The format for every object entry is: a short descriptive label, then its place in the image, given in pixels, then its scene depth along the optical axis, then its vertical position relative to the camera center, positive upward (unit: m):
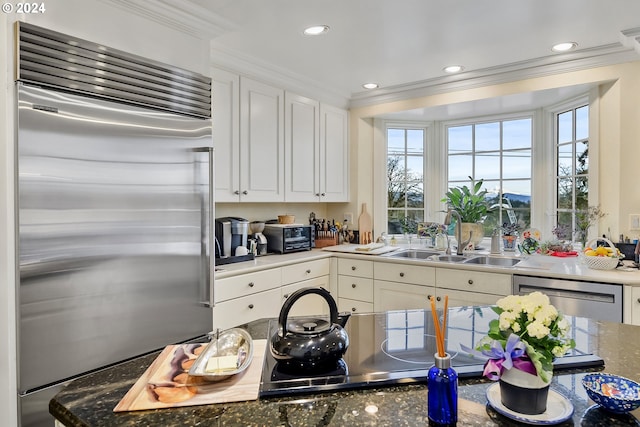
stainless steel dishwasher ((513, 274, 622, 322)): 2.28 -0.52
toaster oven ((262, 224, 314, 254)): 3.31 -0.24
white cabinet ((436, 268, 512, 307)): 2.67 -0.54
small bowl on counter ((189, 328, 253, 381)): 0.98 -0.40
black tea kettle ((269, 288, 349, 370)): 1.01 -0.34
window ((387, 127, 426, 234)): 4.09 +0.33
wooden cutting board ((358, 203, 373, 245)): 3.96 -0.19
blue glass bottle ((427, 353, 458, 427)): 0.81 -0.37
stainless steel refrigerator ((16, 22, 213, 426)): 1.58 -0.11
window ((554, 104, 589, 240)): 3.07 +0.34
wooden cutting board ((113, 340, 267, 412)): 0.89 -0.43
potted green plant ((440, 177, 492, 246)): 3.47 -0.01
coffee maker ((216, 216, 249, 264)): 2.79 -0.21
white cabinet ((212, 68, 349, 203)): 2.79 +0.51
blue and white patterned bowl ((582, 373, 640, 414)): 0.82 -0.40
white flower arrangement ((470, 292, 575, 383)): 0.80 -0.27
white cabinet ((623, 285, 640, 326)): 2.22 -0.54
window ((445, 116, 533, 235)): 3.60 +0.43
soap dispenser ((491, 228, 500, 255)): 3.30 -0.28
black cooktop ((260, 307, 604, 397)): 0.98 -0.42
